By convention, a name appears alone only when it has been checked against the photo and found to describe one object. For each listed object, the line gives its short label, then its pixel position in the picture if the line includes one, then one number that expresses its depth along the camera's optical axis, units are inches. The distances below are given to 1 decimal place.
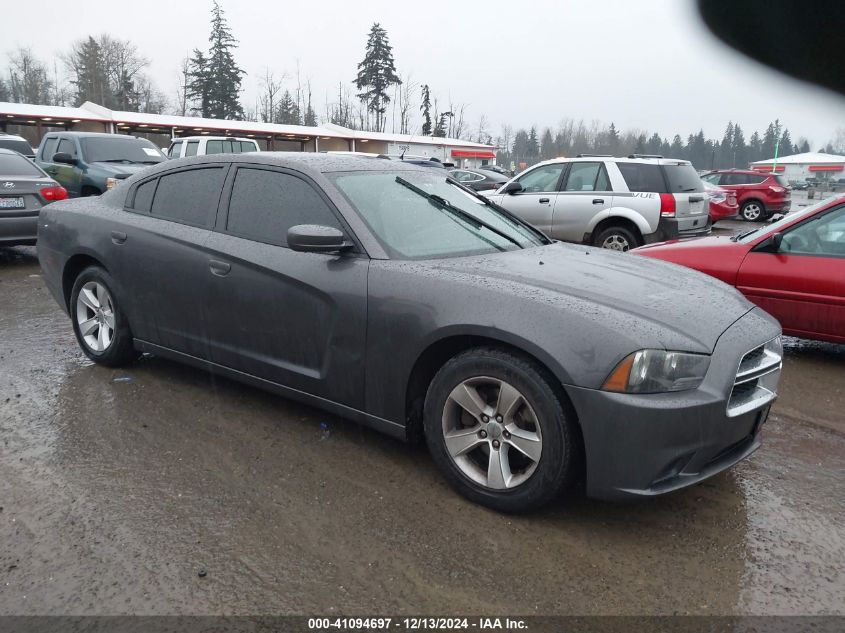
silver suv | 378.9
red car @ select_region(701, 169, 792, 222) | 782.5
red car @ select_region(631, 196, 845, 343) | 200.5
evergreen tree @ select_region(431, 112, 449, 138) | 3687.5
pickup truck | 450.0
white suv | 589.9
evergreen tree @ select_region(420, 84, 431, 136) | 3715.6
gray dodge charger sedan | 107.0
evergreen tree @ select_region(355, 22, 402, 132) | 2628.0
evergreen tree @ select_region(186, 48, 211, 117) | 2832.2
